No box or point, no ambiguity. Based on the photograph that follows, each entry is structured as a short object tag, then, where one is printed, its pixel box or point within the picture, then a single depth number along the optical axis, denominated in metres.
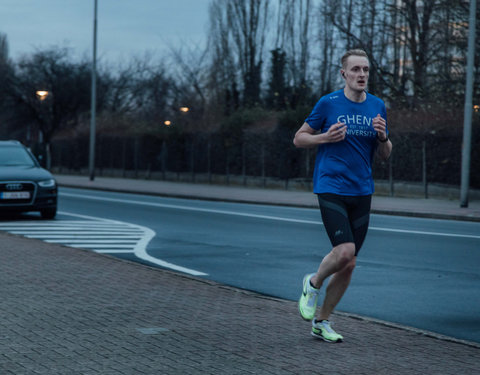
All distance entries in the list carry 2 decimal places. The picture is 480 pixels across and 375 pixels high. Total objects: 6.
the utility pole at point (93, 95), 38.86
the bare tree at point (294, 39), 43.84
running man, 5.84
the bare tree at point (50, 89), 61.56
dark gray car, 17.06
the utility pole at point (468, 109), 21.25
